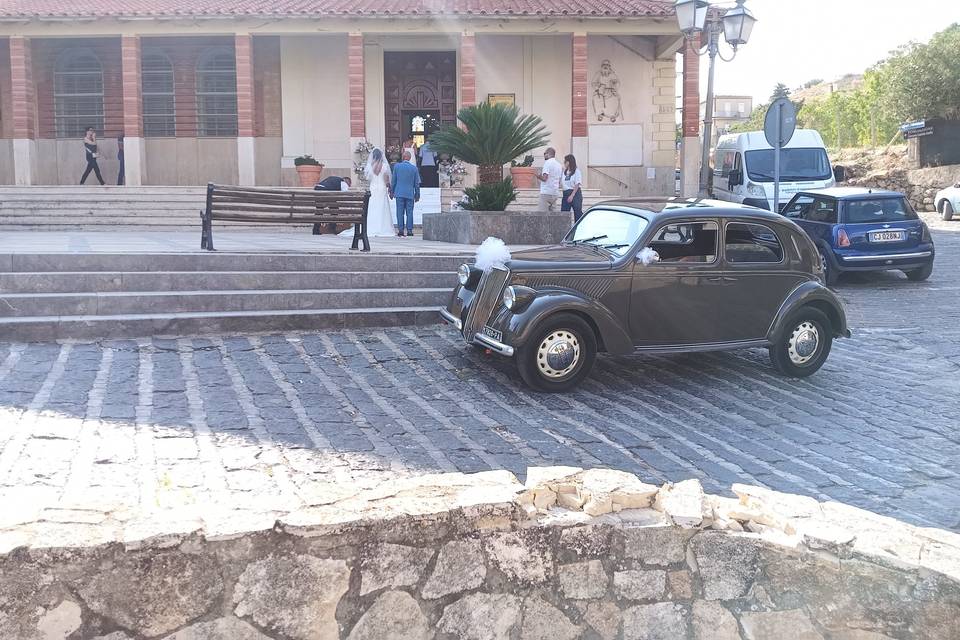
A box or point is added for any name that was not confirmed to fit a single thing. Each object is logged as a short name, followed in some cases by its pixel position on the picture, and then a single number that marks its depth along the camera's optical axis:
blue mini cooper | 14.25
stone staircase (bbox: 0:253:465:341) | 8.48
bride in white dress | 16.42
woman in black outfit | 24.09
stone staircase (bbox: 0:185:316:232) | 20.17
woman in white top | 16.55
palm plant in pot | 13.52
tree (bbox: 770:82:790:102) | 89.49
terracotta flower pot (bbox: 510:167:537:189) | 22.38
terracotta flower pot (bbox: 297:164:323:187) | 23.56
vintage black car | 7.54
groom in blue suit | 16.20
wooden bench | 10.69
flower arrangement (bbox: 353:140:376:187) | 24.02
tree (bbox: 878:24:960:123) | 36.25
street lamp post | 16.98
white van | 20.62
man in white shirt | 16.45
